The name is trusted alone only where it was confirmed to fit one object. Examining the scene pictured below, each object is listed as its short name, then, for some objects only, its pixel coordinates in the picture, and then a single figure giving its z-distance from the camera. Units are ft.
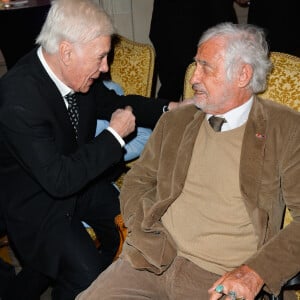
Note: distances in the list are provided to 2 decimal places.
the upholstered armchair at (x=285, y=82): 5.67
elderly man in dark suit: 5.34
